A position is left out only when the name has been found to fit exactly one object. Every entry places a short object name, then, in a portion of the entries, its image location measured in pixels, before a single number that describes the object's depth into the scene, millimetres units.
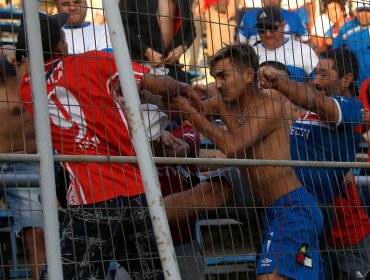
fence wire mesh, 7050
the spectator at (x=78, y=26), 7627
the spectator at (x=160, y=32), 7475
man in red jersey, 7182
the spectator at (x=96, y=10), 7145
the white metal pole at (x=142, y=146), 6257
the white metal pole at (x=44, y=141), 6383
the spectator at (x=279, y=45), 8452
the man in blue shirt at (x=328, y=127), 8325
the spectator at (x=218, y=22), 7797
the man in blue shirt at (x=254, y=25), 8458
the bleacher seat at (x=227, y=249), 7682
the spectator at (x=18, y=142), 7257
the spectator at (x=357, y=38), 8911
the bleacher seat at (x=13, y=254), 7257
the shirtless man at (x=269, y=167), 7917
